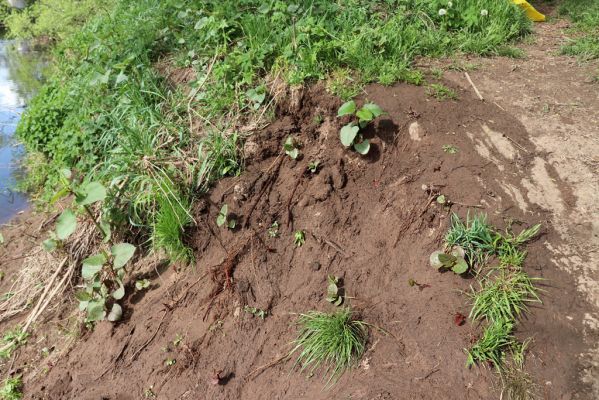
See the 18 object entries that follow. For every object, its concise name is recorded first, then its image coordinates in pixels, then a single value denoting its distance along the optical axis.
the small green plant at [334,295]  2.61
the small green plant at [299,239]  2.95
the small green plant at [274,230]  3.00
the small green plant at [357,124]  2.92
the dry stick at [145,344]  2.81
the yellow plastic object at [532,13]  4.72
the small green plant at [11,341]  3.14
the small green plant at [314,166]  3.11
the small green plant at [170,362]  2.69
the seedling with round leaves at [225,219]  3.04
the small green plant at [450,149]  2.97
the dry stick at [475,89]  3.42
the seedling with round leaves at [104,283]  2.96
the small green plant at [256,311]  2.73
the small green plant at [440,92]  3.33
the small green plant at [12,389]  2.87
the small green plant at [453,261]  2.43
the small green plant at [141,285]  3.09
